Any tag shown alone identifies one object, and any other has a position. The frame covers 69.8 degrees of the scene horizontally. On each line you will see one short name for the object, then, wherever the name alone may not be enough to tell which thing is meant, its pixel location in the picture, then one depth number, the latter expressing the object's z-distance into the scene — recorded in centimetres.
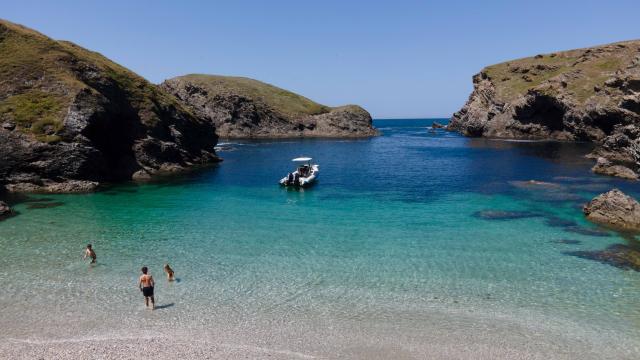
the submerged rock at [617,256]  2866
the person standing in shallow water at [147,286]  2228
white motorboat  5906
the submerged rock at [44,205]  4479
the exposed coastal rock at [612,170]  6327
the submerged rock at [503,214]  4178
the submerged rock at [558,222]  3894
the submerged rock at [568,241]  3344
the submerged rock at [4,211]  4028
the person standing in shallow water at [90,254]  2884
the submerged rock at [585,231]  3575
